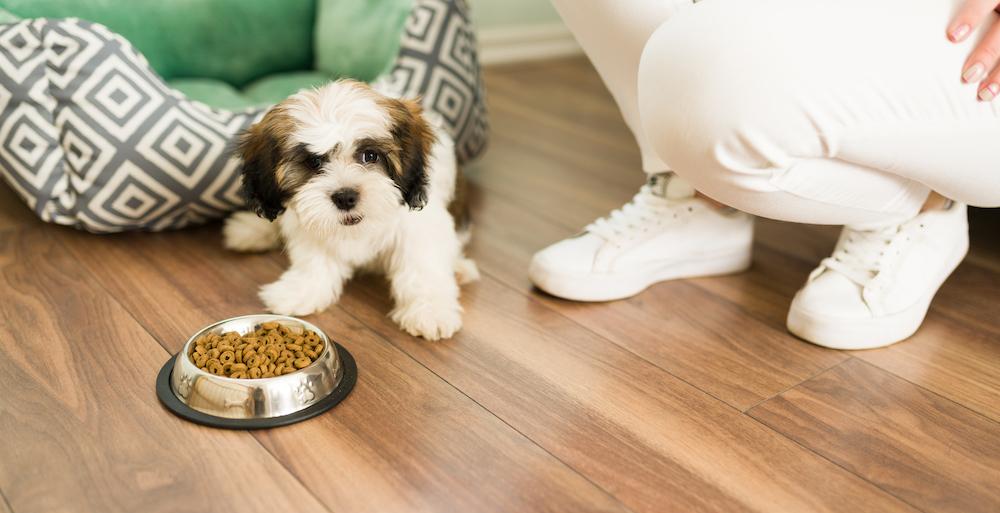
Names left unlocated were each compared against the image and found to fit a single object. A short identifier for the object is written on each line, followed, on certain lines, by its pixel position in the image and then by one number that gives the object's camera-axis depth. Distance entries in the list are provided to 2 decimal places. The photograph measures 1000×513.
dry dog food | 1.33
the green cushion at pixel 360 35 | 2.20
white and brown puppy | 1.49
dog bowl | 1.30
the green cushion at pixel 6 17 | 1.88
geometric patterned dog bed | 1.82
